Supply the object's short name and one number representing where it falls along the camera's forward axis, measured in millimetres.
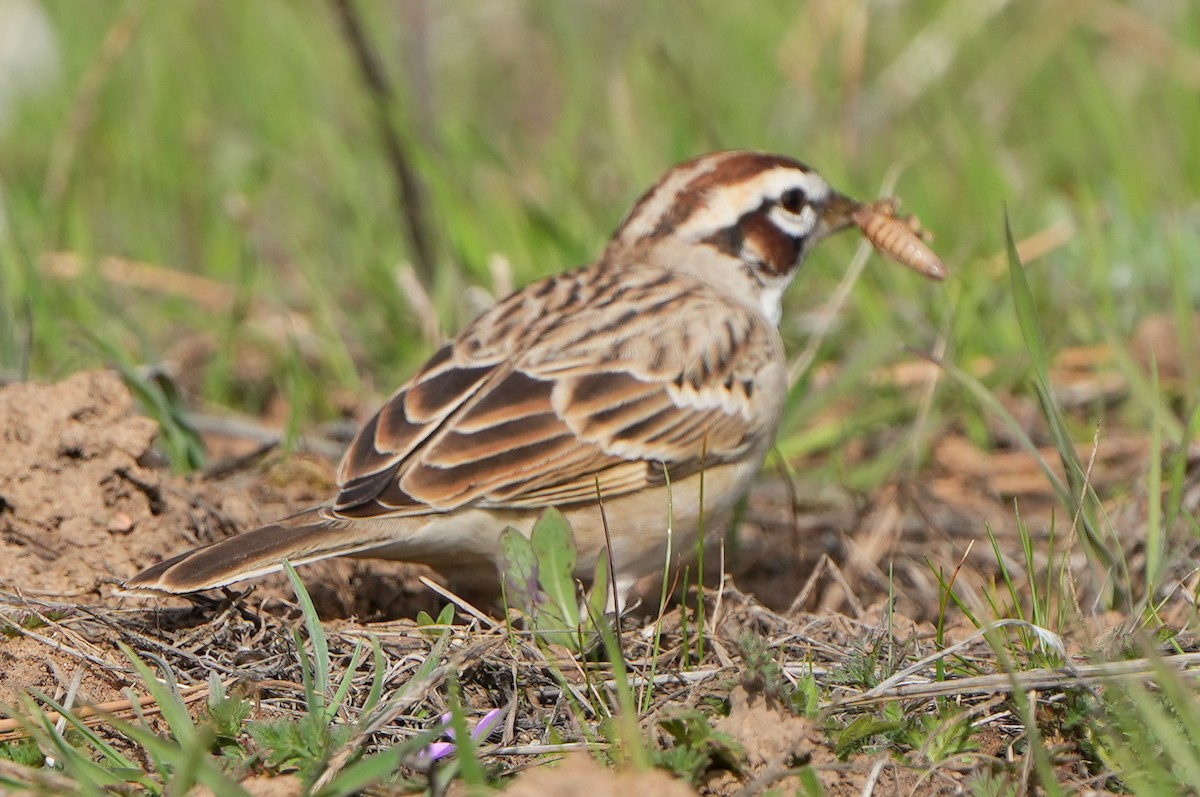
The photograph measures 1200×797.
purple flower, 6504
